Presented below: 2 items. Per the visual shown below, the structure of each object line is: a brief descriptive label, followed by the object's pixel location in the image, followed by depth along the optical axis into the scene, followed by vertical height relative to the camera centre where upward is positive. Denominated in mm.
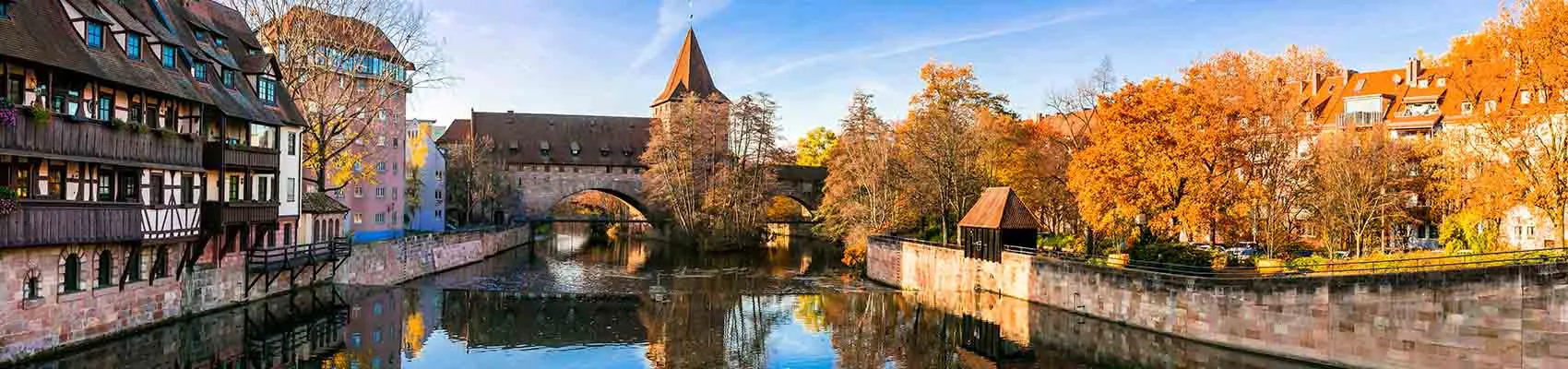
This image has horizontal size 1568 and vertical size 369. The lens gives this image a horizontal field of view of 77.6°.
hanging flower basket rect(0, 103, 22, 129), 16500 +1270
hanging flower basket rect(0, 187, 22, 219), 16656 -171
